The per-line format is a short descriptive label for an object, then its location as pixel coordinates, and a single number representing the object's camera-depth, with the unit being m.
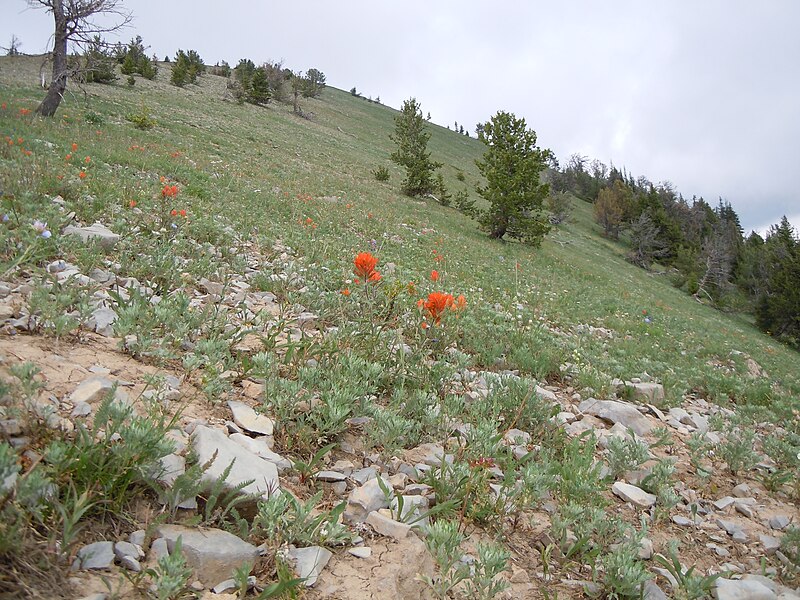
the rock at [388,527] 2.32
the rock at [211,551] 1.83
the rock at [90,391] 2.37
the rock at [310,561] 1.96
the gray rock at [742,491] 3.76
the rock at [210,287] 5.02
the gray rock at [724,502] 3.53
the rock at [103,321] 3.36
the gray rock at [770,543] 3.04
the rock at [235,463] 2.21
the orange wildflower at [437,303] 4.39
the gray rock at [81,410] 2.26
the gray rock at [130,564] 1.70
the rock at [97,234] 4.95
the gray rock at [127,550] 1.73
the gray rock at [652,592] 2.32
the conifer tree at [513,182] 23.08
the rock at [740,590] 2.45
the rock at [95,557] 1.63
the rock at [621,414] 4.64
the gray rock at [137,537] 1.81
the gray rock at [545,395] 4.55
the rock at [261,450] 2.63
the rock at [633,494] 3.27
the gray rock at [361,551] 2.17
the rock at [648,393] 5.61
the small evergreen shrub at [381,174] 30.10
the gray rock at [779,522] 3.36
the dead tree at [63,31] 15.63
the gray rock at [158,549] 1.80
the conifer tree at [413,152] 29.32
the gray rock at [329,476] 2.68
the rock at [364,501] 2.45
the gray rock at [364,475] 2.77
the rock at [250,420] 2.86
